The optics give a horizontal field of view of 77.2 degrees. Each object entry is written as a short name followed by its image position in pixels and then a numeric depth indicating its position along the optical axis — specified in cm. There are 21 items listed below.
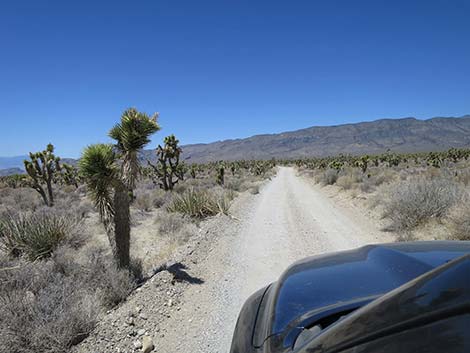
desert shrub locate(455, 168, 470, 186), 1325
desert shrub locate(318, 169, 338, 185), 2198
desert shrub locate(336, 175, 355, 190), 1765
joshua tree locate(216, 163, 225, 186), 2264
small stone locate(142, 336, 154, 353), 377
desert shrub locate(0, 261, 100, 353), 356
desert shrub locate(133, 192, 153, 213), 1448
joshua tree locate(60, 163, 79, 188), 2880
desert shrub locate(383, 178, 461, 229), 788
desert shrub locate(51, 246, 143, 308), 502
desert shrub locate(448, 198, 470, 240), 624
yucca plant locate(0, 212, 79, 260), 725
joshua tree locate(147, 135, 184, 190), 2073
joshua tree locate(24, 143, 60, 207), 1688
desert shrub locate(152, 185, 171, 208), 1552
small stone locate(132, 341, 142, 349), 385
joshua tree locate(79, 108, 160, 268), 606
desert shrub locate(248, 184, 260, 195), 1891
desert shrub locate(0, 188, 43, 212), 1542
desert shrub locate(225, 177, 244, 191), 2108
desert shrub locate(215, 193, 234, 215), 1170
